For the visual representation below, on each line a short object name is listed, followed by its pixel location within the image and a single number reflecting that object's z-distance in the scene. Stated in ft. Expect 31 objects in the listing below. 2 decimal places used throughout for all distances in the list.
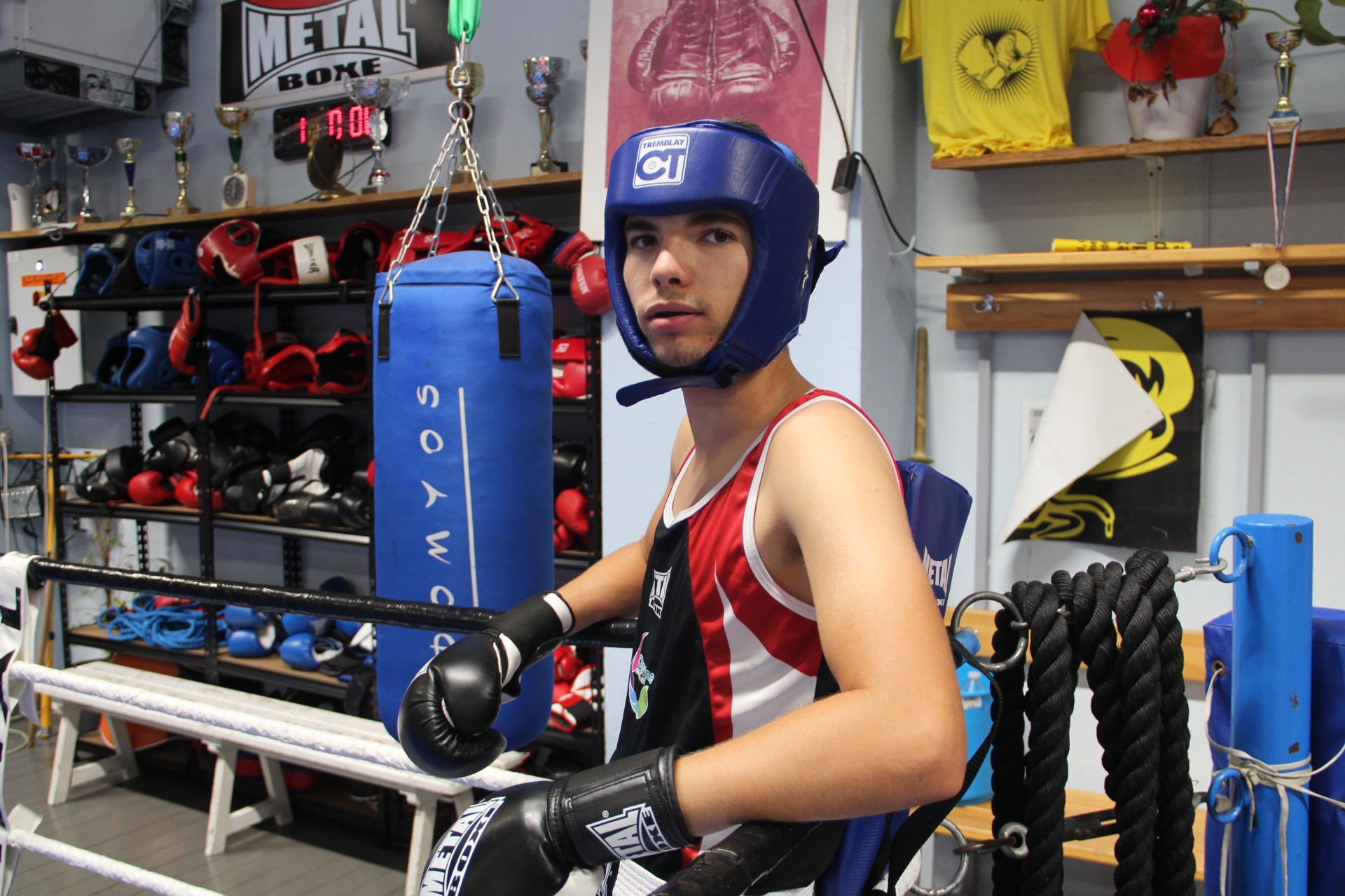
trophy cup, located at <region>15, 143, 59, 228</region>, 15.06
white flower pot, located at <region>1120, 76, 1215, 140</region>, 7.88
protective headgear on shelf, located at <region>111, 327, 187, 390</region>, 13.46
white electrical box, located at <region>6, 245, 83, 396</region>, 15.51
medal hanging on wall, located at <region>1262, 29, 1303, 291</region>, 7.38
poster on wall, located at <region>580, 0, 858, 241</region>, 8.61
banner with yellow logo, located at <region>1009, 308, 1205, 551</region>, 8.52
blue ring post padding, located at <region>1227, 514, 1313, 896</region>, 2.94
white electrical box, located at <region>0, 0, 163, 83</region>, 12.97
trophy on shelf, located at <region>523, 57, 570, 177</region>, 10.66
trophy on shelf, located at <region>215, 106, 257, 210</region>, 13.29
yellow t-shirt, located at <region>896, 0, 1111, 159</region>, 8.42
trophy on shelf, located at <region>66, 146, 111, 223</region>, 14.87
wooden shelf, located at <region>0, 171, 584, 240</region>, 10.72
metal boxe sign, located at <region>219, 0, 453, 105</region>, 12.45
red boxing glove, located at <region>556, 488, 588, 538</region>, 10.40
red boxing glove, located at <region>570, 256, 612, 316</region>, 9.41
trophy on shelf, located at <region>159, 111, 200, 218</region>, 13.78
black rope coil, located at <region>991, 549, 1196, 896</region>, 3.02
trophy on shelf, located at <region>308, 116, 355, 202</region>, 12.11
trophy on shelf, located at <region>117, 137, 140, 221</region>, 14.34
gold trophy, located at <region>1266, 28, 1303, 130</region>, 7.41
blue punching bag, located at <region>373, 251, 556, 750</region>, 5.49
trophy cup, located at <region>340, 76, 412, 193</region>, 11.99
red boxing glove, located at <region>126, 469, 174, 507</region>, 13.61
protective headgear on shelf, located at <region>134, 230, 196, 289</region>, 13.12
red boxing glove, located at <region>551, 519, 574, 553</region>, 10.52
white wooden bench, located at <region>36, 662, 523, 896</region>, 9.56
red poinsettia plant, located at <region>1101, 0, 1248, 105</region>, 7.70
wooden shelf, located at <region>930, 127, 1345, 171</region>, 7.41
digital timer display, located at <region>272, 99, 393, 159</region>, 12.61
